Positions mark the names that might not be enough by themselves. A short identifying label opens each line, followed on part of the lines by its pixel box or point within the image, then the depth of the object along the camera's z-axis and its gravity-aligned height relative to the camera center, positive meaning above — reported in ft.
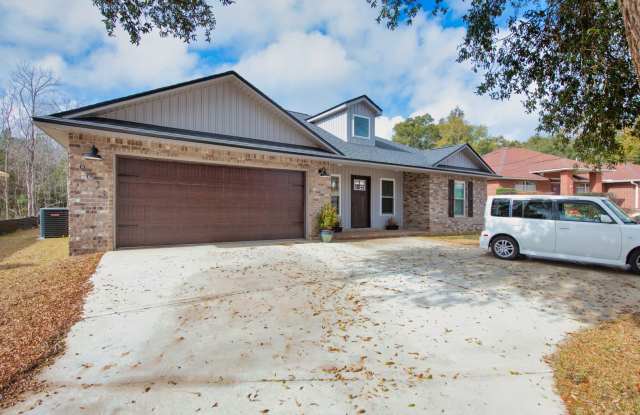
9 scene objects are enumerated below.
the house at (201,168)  24.93 +3.81
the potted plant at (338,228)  38.98 -2.99
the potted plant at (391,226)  47.03 -3.20
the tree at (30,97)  74.13 +27.41
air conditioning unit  38.11 -2.10
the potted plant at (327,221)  34.50 -1.88
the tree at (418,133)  154.81 +36.78
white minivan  21.07 -1.87
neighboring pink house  79.51 +7.78
